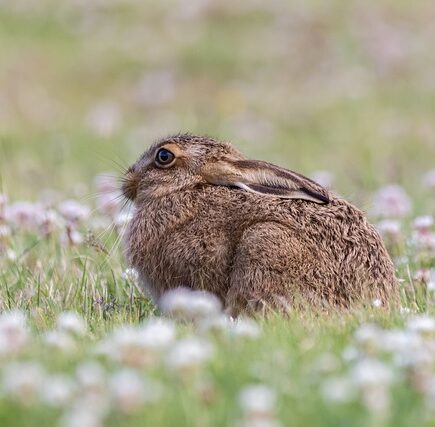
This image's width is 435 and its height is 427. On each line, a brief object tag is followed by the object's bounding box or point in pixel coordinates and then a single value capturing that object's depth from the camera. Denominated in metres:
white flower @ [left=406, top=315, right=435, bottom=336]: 8.16
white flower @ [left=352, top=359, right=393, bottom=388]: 6.22
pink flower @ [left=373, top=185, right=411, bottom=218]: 15.84
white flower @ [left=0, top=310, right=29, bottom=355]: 7.37
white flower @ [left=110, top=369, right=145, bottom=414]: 6.02
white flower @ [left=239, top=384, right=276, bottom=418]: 5.95
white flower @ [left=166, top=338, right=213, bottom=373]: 6.65
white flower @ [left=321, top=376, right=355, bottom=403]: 6.33
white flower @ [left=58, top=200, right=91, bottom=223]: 14.45
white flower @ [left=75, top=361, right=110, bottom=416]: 6.17
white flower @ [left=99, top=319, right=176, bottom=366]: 7.00
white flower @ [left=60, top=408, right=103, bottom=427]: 5.68
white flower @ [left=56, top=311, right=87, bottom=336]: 8.47
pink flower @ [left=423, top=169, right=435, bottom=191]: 16.98
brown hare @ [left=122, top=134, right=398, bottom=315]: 10.66
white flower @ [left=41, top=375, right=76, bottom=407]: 6.25
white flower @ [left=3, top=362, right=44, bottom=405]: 6.31
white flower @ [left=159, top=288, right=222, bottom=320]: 8.25
